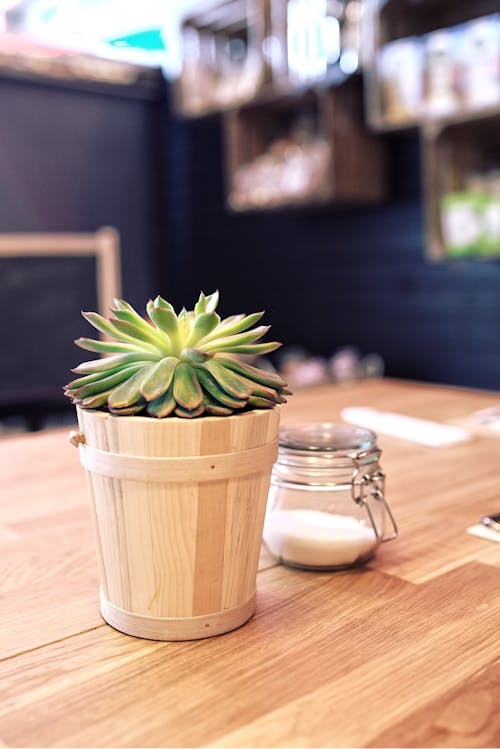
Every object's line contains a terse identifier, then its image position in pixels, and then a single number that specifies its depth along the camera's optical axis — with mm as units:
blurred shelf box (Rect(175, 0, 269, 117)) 3168
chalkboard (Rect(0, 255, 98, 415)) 2963
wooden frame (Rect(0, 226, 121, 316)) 2961
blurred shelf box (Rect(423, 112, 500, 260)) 2449
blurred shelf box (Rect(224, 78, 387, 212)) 2842
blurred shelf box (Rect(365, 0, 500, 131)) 2381
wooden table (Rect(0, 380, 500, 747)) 591
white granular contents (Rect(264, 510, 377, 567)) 875
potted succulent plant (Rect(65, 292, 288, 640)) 679
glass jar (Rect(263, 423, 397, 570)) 875
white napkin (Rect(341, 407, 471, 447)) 1508
